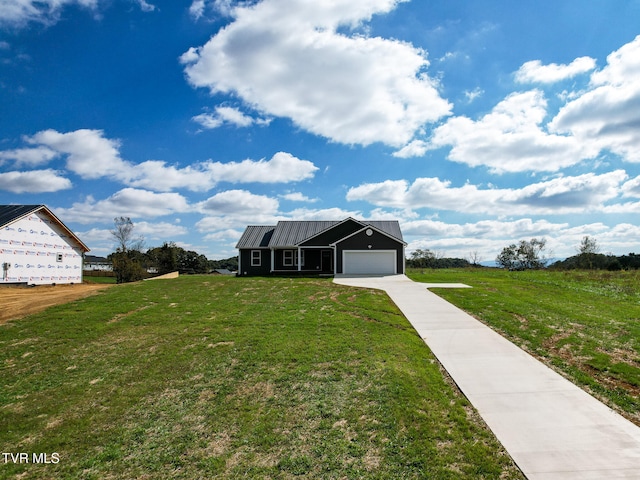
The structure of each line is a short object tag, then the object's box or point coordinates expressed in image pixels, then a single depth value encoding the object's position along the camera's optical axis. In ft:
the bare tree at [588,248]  145.18
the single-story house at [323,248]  94.68
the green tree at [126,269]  136.05
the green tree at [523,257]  150.30
